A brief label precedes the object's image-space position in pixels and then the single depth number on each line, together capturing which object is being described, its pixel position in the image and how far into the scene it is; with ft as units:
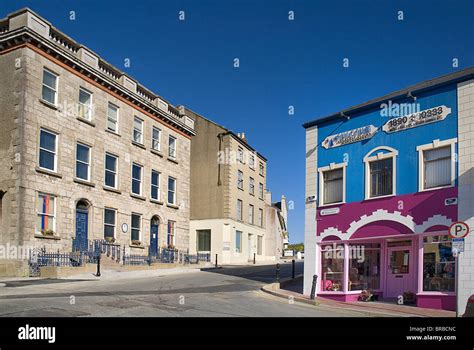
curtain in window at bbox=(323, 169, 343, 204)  60.54
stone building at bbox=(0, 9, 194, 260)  71.92
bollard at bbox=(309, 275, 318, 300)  55.52
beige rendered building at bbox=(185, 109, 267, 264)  132.98
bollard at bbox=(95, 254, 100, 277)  68.09
